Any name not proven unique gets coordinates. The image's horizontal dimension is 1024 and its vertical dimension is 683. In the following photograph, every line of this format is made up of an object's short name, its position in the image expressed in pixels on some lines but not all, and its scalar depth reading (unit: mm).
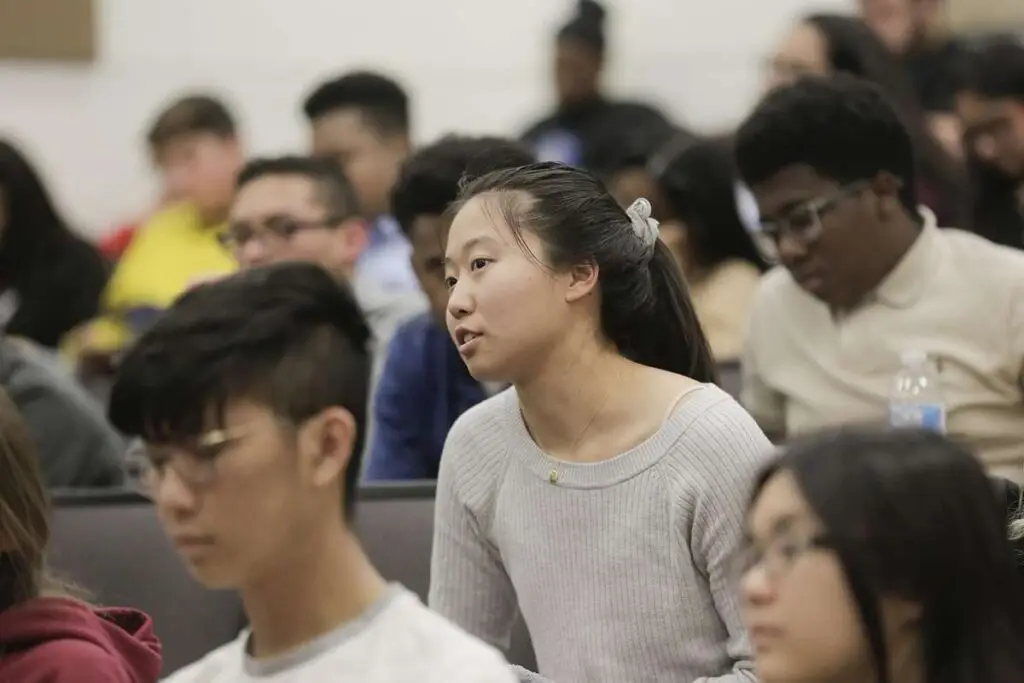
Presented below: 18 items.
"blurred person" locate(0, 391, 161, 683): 3693
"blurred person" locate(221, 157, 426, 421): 6898
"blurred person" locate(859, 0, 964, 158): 10258
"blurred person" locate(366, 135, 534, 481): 5711
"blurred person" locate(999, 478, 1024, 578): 3855
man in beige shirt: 5516
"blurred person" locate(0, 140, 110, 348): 8609
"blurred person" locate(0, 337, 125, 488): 6422
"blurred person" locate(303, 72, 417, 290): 8547
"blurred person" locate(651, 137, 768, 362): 7844
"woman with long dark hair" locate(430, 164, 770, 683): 4023
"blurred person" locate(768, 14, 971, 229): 7492
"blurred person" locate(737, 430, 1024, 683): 2865
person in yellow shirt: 8930
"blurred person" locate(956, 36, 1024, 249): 7496
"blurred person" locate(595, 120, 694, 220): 8102
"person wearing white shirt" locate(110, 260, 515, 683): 3002
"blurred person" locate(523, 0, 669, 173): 11344
